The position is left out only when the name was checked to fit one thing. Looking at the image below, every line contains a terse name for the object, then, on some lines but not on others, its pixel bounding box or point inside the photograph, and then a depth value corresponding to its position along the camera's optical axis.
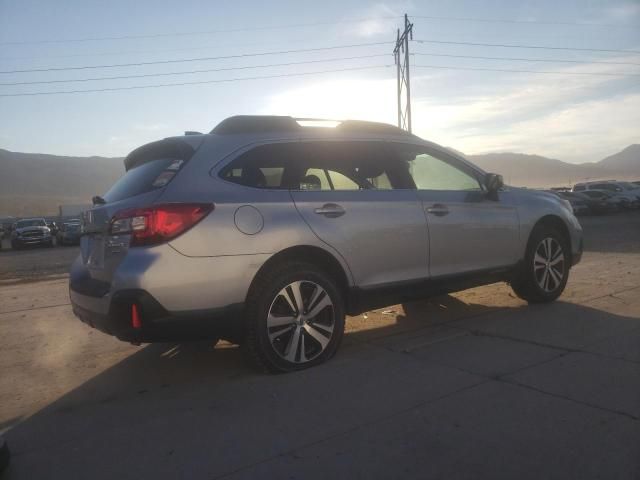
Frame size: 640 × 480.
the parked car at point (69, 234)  28.64
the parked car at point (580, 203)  29.39
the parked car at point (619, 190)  30.62
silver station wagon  3.28
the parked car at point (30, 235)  28.27
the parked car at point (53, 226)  38.72
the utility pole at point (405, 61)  33.66
